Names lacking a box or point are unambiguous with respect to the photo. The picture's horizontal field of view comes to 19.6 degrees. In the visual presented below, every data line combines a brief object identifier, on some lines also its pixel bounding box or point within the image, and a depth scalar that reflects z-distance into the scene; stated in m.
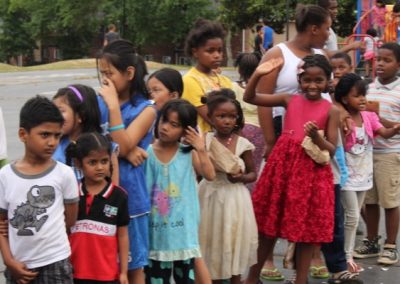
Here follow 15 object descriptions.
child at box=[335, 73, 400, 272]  8.63
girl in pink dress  7.45
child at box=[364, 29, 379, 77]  20.65
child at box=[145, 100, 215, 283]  6.71
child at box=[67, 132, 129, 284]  5.78
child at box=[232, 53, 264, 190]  8.94
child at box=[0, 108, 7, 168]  8.32
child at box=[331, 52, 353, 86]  9.46
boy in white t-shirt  5.35
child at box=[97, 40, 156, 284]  6.18
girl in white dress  7.32
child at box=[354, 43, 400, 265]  9.30
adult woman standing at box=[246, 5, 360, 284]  7.91
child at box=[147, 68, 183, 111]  7.37
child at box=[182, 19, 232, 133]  7.79
